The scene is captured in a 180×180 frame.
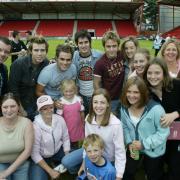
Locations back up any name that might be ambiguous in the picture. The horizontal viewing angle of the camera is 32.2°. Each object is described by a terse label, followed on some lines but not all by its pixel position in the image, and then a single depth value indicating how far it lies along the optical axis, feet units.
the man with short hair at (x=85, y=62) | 15.51
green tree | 189.37
